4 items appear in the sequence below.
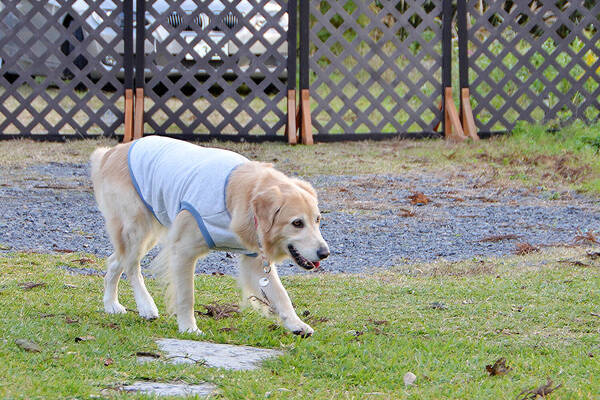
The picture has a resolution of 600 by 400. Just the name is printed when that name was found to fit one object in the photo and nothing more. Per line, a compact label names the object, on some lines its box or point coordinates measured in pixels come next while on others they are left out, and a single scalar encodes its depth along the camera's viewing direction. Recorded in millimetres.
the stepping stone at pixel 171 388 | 5723
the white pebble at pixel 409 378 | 6234
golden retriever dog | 6996
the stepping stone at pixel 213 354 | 6426
